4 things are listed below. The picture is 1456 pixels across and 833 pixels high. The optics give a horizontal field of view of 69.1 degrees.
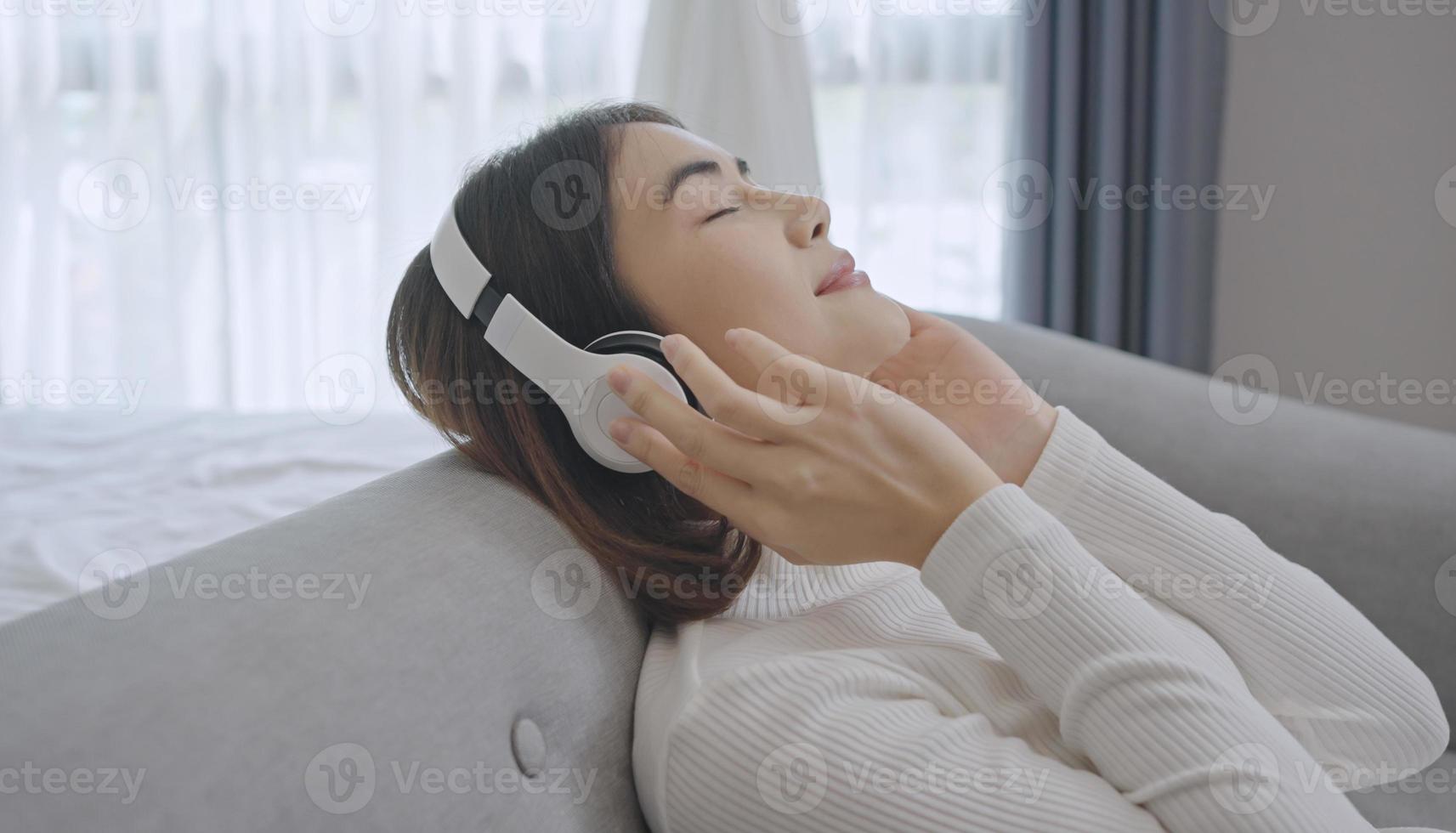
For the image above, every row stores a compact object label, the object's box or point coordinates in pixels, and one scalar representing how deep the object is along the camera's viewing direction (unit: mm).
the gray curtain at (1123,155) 2516
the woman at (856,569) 679
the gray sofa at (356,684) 454
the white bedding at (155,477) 1213
